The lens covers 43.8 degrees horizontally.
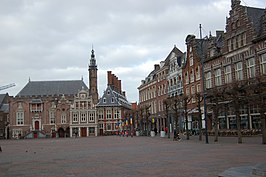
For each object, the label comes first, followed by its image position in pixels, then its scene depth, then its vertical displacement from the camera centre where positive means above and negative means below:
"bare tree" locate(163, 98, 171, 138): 49.07 +2.48
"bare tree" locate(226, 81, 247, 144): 30.70 +1.96
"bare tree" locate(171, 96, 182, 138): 45.85 +2.55
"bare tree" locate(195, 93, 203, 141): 37.31 -0.01
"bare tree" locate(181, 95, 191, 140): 42.96 +2.51
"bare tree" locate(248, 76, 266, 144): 27.36 +1.66
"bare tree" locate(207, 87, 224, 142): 34.71 +1.64
